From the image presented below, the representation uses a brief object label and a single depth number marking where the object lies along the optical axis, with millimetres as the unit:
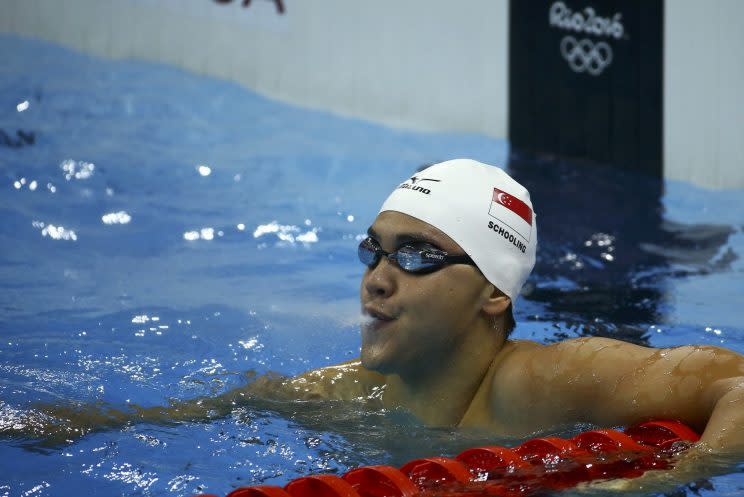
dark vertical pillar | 14656
